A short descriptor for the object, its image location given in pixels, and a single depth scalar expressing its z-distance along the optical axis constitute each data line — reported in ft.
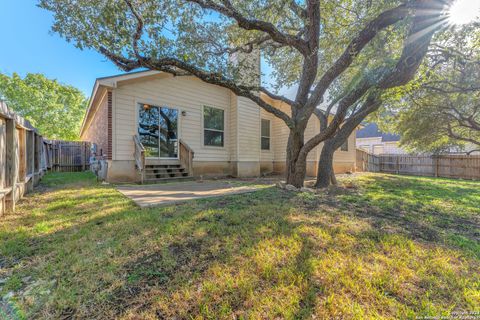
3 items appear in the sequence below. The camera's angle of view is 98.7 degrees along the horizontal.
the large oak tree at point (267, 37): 14.60
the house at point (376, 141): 70.51
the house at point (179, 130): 22.63
